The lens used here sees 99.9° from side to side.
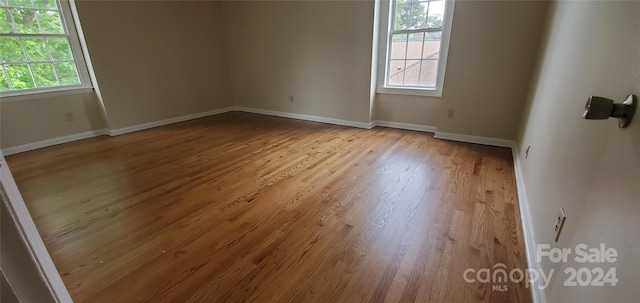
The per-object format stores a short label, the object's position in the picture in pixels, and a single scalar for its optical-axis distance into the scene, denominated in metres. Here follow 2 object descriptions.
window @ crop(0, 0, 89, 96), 3.03
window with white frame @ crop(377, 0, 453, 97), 3.37
